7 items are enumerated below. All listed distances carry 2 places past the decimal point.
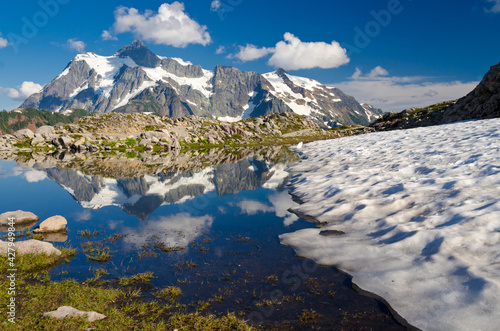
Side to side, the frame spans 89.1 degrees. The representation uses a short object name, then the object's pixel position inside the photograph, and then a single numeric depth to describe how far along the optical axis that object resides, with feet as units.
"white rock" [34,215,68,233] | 63.16
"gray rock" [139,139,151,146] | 386.85
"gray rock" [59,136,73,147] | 365.20
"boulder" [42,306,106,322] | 30.35
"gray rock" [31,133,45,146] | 396.45
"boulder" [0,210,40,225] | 68.03
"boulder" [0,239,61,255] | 47.50
